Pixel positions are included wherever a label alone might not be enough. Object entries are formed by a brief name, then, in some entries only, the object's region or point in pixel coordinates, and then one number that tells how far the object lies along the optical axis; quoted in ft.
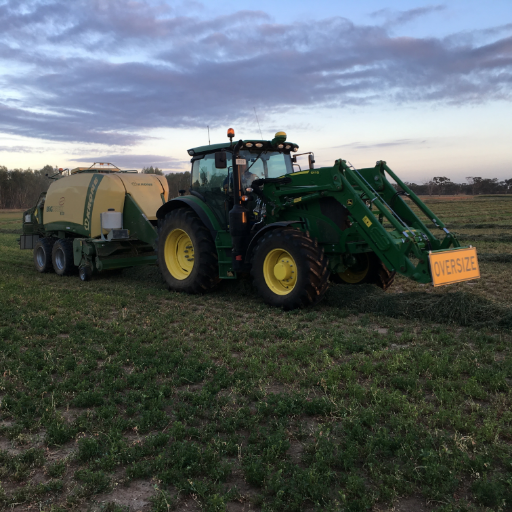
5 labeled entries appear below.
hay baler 39.60
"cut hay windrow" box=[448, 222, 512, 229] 65.09
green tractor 24.25
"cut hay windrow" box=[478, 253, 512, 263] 39.14
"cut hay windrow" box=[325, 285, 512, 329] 21.85
